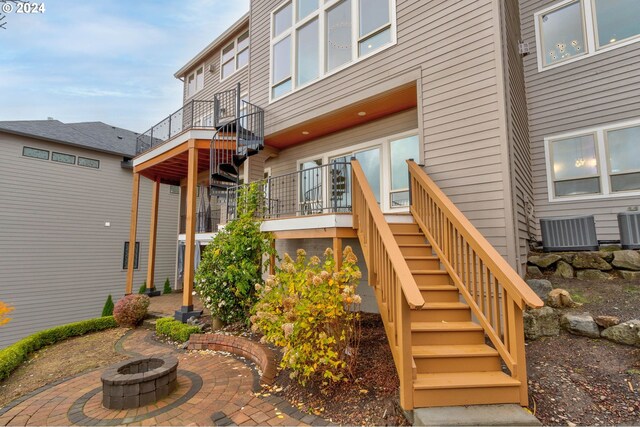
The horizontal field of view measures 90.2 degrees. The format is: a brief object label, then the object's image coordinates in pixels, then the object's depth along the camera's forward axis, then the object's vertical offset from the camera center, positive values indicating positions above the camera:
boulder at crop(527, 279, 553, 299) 4.66 -0.64
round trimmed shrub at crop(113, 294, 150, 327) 7.45 -1.55
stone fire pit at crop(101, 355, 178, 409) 3.52 -1.59
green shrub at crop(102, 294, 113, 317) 10.80 -2.19
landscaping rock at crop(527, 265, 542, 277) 5.52 -0.49
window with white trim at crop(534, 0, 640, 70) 6.20 +4.44
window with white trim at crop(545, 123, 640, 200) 5.99 +1.59
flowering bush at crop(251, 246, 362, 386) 3.33 -0.86
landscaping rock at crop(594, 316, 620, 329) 3.61 -0.89
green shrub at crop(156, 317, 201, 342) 6.05 -1.67
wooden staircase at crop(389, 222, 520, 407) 2.78 -1.07
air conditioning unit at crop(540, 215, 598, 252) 5.56 +0.17
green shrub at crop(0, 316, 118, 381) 5.27 -1.97
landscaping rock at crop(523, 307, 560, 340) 3.95 -1.00
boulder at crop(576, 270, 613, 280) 5.09 -0.51
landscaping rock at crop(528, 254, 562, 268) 5.57 -0.29
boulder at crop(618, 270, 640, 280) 4.86 -0.49
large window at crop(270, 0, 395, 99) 6.42 +4.64
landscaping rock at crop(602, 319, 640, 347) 3.42 -0.99
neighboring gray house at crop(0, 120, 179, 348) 10.72 +0.77
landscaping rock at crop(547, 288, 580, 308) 4.23 -0.75
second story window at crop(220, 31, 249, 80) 11.75 +7.17
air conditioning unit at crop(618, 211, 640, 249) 5.18 +0.21
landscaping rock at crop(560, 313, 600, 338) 3.74 -0.97
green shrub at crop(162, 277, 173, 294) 13.24 -1.83
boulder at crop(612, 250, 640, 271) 4.95 -0.26
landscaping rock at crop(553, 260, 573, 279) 5.38 -0.46
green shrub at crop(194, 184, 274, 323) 5.96 -0.49
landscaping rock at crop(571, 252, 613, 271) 5.17 -0.31
